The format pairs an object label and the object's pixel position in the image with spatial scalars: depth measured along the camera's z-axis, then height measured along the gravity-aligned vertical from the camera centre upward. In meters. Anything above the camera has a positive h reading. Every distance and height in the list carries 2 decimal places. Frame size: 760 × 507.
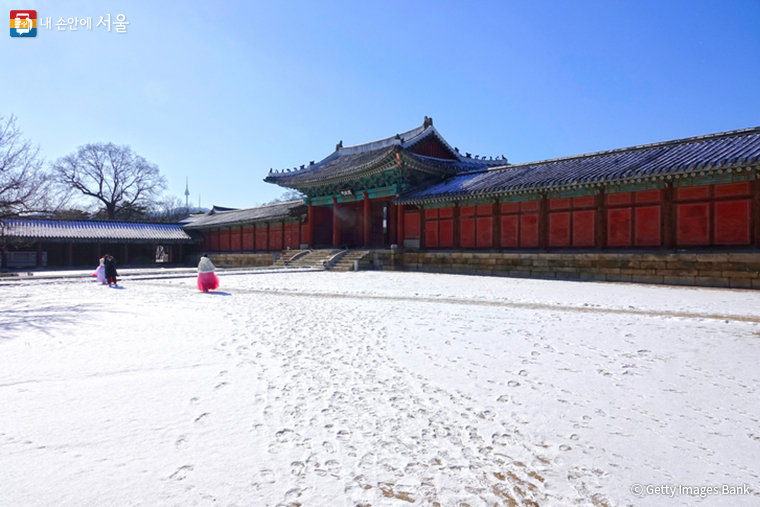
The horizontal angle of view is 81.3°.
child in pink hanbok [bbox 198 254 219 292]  12.38 -0.62
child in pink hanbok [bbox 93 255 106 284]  16.27 -0.72
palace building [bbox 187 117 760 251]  13.41 +2.36
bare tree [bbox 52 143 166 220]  48.81 +8.35
